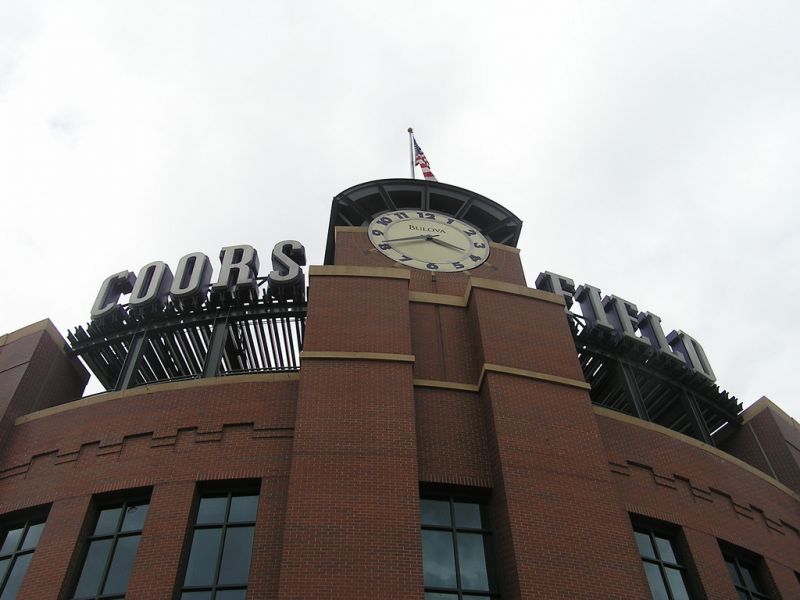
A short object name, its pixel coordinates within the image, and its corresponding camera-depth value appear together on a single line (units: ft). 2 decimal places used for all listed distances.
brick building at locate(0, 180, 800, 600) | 44.47
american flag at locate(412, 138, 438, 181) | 92.70
